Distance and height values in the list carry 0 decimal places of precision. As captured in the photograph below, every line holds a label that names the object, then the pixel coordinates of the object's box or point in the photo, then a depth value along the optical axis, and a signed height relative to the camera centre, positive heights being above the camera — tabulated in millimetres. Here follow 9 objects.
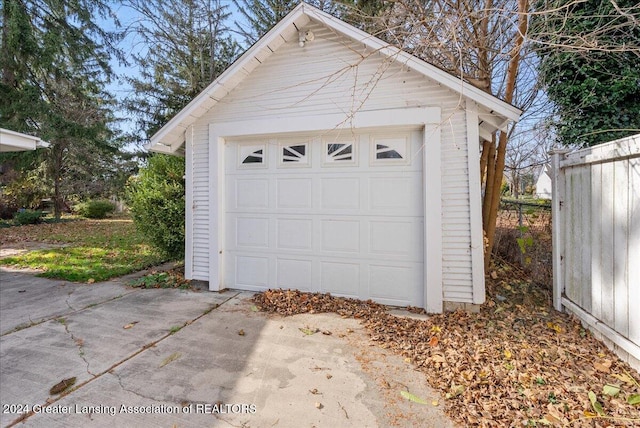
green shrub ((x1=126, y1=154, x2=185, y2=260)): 6027 +186
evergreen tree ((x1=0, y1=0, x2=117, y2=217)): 10875 +5718
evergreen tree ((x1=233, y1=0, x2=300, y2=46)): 11133 +7369
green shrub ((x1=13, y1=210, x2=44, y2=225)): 13048 -87
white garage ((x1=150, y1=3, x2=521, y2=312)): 4082 +659
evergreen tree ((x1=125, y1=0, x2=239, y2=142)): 10812 +6378
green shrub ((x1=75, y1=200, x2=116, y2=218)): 16641 +311
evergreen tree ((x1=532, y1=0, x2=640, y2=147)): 5840 +2535
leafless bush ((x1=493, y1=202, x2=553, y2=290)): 4719 -461
